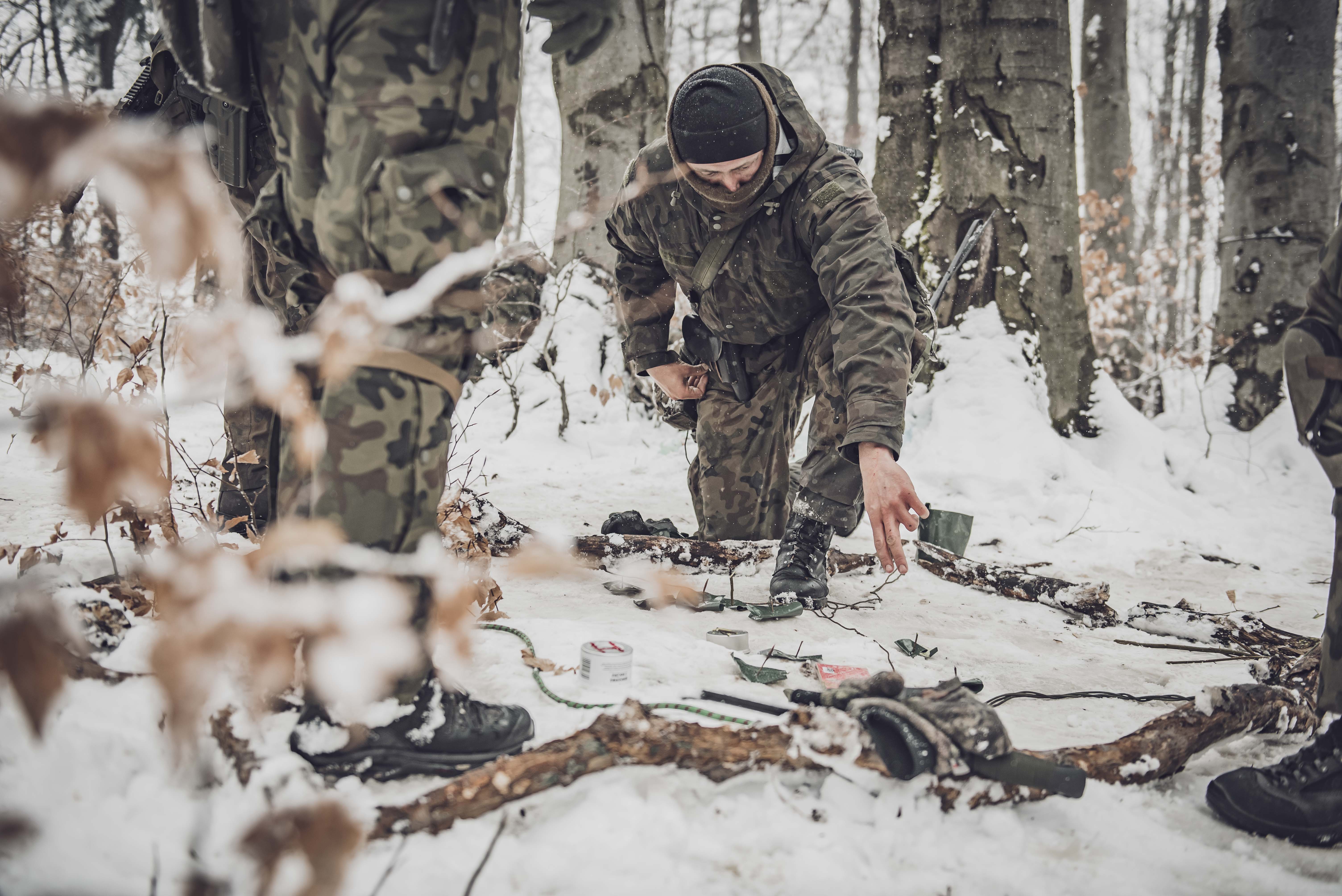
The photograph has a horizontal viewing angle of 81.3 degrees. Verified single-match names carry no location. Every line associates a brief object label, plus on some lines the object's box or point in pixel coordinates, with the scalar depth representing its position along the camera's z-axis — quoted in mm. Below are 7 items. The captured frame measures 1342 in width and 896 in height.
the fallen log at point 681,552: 2625
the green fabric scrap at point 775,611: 2176
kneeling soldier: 2043
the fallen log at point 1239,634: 1866
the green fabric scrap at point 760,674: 1657
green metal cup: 3014
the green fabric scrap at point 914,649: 1980
